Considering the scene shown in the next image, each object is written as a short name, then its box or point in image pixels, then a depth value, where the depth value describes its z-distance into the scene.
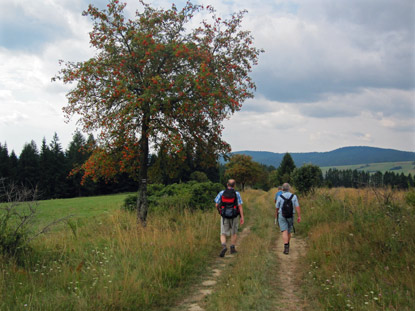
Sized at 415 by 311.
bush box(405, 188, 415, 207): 8.32
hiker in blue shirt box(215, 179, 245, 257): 8.52
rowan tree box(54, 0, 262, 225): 8.84
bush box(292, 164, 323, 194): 19.00
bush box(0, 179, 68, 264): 6.36
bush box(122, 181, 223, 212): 13.52
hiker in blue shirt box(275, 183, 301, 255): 8.73
